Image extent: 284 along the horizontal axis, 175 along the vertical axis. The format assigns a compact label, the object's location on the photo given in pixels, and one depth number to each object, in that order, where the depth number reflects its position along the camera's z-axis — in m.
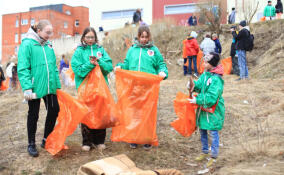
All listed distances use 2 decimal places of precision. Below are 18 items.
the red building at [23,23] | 36.19
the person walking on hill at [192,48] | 9.84
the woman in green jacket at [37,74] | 3.21
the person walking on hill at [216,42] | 9.96
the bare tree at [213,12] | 13.21
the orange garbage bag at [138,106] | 3.40
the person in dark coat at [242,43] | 8.00
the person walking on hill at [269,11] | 14.83
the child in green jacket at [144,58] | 3.62
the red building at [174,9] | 23.73
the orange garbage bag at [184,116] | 3.40
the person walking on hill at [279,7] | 15.21
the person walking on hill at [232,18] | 15.22
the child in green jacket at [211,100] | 3.09
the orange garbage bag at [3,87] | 12.12
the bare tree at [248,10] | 12.82
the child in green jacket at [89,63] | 3.41
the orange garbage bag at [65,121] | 3.22
